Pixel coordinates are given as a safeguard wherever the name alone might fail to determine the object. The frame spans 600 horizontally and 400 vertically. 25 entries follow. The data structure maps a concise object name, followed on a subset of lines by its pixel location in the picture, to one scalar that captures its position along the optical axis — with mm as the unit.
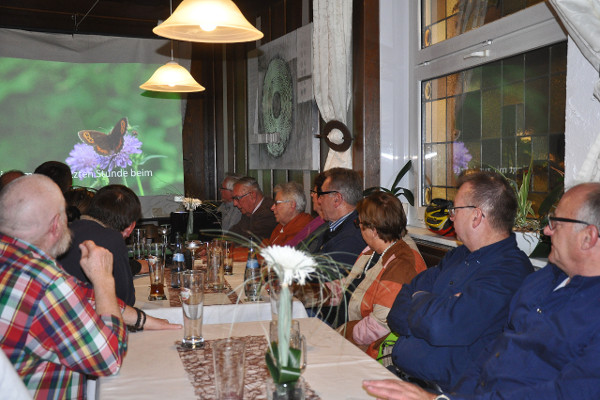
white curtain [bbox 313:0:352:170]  4375
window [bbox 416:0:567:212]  3072
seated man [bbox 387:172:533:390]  2057
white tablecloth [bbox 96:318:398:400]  1623
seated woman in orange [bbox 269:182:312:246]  4469
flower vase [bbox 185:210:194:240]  4351
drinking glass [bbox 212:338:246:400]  1457
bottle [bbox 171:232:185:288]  2889
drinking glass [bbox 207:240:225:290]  3016
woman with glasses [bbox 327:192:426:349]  2691
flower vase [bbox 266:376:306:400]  1394
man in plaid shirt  1584
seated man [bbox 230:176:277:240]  5297
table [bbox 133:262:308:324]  2516
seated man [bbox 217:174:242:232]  5895
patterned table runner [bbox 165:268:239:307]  2762
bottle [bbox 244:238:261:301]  2648
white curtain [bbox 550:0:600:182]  2189
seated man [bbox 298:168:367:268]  3652
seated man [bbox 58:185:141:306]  2582
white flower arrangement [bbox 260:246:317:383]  1370
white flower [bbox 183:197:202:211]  4845
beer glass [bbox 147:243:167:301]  2799
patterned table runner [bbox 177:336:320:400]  1597
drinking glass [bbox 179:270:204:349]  1993
